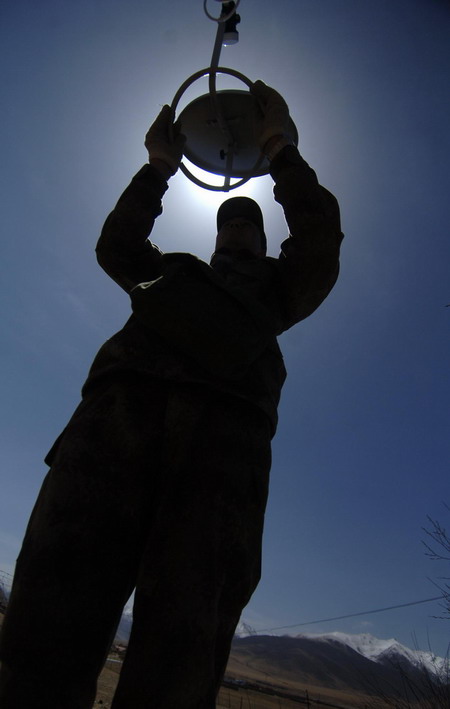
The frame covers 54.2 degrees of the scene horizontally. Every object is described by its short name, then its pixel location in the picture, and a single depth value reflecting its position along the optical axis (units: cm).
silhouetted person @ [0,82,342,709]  115
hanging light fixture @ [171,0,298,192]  262
